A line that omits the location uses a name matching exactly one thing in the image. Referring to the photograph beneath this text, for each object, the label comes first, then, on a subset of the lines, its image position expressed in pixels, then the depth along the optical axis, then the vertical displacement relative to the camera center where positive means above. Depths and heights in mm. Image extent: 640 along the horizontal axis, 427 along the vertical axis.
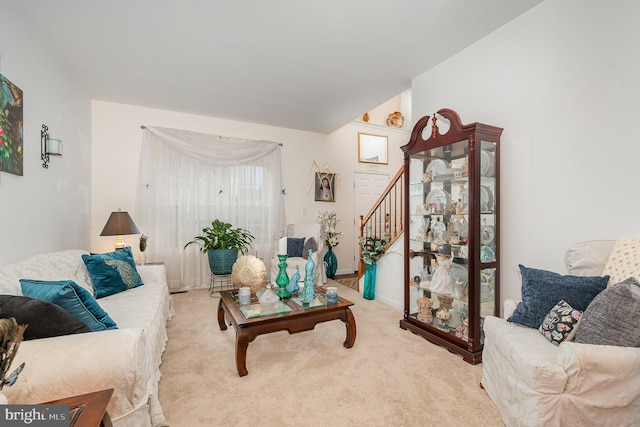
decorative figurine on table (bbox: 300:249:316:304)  2463 -630
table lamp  3355 -144
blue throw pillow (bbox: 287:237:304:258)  4477 -526
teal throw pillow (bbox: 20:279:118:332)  1431 -427
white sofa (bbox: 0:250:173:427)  1145 -661
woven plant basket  4023 -654
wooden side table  855 -623
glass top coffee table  2037 -798
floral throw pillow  1528 -603
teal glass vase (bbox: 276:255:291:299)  2574 -610
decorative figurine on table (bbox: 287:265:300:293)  2680 -662
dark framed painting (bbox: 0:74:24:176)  1906 +603
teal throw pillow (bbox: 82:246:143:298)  2463 -537
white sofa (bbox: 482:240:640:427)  1276 -797
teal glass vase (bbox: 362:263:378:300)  3865 -928
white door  5719 +444
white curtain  4148 +319
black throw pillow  1250 -461
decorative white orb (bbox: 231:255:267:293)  2652 -554
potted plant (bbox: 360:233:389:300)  3795 -596
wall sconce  2479 +597
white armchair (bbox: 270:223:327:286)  4168 -667
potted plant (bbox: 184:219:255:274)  4031 -453
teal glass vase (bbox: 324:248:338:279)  5168 -899
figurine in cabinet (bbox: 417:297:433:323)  2717 -931
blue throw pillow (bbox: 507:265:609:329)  1606 -467
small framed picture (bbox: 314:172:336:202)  5375 +504
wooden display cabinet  2283 -171
